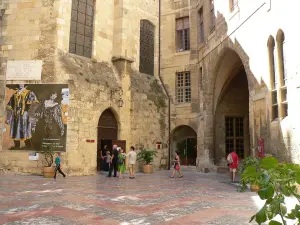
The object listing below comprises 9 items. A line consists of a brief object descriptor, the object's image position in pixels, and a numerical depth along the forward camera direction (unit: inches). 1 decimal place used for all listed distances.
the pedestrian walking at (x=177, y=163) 474.0
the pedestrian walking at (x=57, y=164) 433.1
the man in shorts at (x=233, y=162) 415.5
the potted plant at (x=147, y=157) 567.2
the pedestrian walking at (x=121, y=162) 466.4
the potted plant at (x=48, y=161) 445.1
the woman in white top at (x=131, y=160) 466.0
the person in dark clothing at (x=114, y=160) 479.5
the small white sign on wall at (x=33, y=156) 473.7
